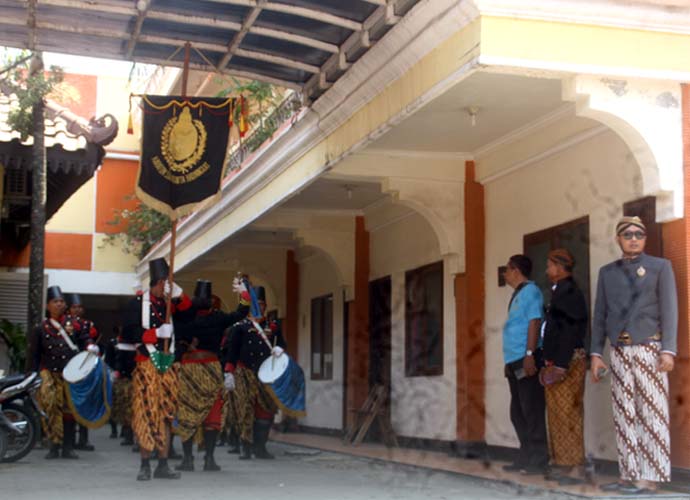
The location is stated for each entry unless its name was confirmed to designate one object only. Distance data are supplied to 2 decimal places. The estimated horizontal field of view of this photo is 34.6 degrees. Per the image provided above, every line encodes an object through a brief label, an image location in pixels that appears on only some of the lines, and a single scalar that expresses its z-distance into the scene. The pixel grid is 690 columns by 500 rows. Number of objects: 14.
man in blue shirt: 8.91
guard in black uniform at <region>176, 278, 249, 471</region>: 9.80
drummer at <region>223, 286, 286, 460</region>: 11.67
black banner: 9.91
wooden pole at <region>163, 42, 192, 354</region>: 8.99
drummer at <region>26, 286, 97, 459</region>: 11.91
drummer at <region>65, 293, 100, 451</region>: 12.48
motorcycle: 11.30
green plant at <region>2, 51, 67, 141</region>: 14.46
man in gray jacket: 7.46
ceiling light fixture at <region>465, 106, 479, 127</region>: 9.39
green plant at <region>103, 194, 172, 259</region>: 27.53
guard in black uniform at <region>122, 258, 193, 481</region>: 8.90
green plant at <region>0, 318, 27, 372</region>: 19.42
